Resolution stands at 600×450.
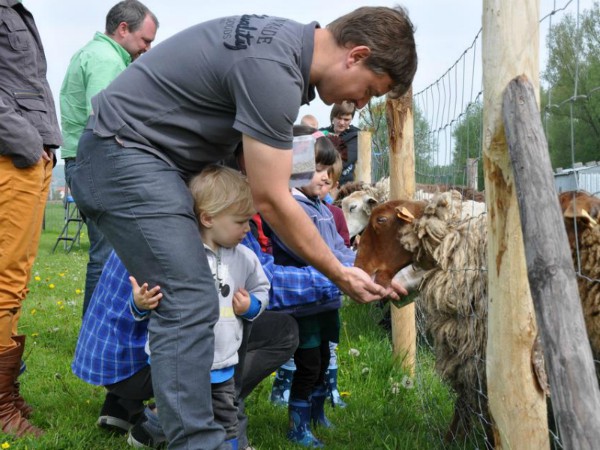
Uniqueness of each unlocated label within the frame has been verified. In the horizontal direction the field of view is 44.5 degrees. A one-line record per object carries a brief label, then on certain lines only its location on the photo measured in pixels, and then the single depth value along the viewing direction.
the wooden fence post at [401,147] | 4.74
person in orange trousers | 3.57
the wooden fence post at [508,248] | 2.15
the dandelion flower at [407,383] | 4.59
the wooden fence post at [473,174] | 4.43
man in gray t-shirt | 2.45
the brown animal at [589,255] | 2.88
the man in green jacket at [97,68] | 4.77
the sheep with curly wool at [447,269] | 3.42
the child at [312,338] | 3.70
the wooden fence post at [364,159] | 7.88
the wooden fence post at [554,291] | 1.53
